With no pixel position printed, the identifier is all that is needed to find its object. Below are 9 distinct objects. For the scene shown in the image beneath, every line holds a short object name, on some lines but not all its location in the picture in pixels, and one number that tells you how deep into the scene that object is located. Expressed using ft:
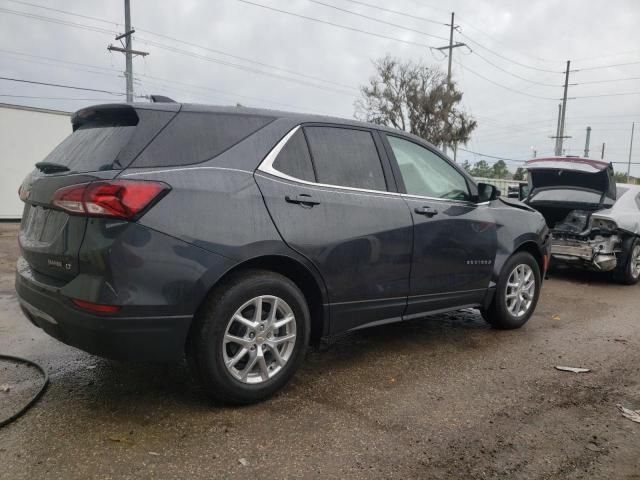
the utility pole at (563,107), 144.77
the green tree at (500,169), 174.60
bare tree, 127.13
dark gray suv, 8.80
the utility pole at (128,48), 85.51
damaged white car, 24.86
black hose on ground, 9.58
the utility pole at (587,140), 197.86
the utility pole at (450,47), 129.49
